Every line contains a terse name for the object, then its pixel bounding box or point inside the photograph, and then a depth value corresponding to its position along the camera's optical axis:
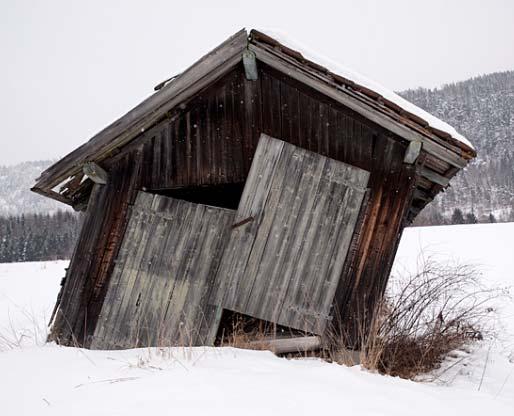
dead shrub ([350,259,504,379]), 5.22
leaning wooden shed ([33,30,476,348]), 5.61
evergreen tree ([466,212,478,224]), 53.51
